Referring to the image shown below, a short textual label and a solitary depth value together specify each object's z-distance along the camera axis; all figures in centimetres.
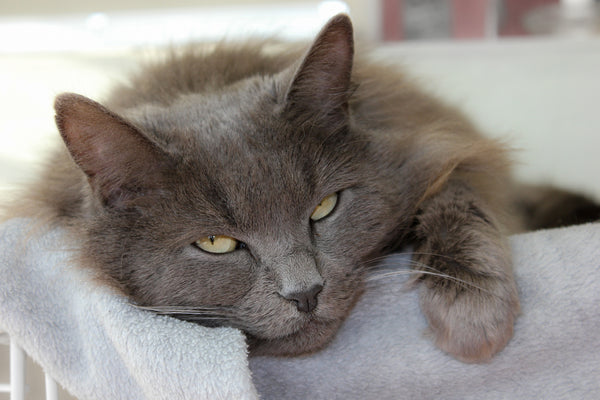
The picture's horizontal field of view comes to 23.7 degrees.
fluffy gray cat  57
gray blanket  56
